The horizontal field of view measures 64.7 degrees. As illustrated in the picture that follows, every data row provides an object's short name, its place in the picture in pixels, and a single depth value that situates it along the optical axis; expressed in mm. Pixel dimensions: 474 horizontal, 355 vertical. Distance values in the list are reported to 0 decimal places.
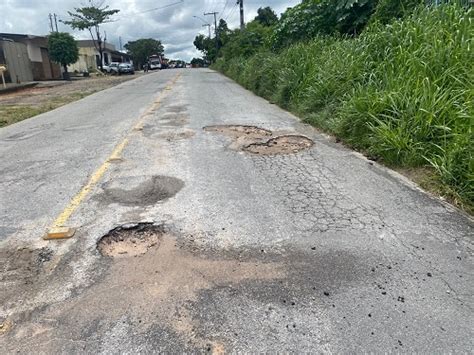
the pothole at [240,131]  6992
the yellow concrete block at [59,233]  3268
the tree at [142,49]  85250
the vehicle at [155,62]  70562
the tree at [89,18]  47031
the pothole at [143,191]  4019
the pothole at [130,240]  3036
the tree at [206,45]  59500
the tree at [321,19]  11398
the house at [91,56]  50059
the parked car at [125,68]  44944
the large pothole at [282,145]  5926
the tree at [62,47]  33500
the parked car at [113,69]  45369
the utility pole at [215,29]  53916
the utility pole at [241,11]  29147
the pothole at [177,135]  6910
